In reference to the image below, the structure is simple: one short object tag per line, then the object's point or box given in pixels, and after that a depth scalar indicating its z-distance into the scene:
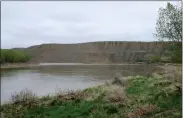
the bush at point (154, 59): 92.56
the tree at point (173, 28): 15.38
